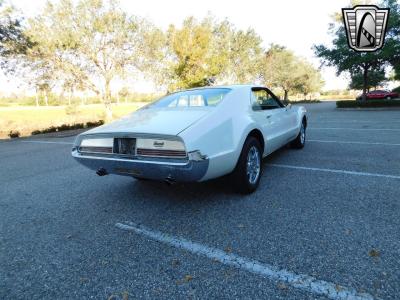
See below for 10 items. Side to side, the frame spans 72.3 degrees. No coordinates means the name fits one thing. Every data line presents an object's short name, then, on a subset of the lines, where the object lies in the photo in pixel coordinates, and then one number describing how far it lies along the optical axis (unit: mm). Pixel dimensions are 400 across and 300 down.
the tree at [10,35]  13859
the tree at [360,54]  19250
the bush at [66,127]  13877
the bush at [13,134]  13138
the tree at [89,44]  15422
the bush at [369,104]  20500
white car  2750
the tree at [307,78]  45147
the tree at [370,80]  35634
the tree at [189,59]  19062
